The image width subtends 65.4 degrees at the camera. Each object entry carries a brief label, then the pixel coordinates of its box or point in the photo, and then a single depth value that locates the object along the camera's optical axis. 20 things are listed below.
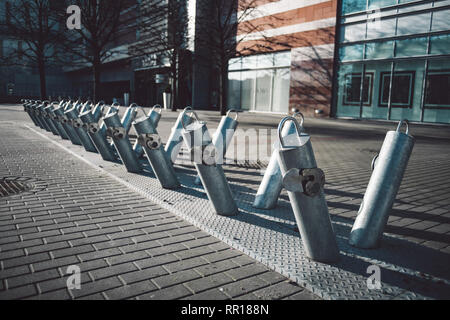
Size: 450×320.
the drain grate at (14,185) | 4.91
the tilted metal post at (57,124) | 10.71
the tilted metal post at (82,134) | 8.73
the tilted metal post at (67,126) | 9.73
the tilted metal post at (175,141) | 6.81
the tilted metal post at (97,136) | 7.34
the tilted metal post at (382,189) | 3.24
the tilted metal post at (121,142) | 6.22
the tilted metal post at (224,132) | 5.53
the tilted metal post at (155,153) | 5.18
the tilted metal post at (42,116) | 12.42
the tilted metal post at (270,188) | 4.46
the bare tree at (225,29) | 20.76
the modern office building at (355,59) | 16.70
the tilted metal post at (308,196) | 2.66
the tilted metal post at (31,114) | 14.82
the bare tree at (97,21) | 14.90
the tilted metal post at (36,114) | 13.36
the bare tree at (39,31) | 16.52
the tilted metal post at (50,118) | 11.19
